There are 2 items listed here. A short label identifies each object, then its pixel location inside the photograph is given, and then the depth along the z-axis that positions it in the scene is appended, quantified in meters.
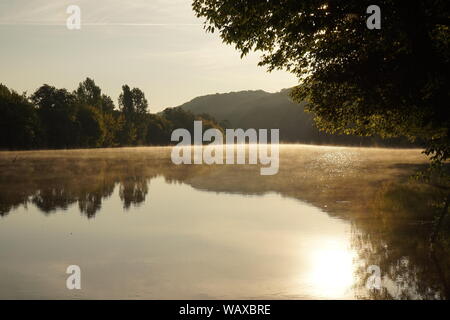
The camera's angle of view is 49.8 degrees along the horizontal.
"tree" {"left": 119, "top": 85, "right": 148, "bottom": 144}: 185.12
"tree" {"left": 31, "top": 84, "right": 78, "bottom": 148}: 130.00
